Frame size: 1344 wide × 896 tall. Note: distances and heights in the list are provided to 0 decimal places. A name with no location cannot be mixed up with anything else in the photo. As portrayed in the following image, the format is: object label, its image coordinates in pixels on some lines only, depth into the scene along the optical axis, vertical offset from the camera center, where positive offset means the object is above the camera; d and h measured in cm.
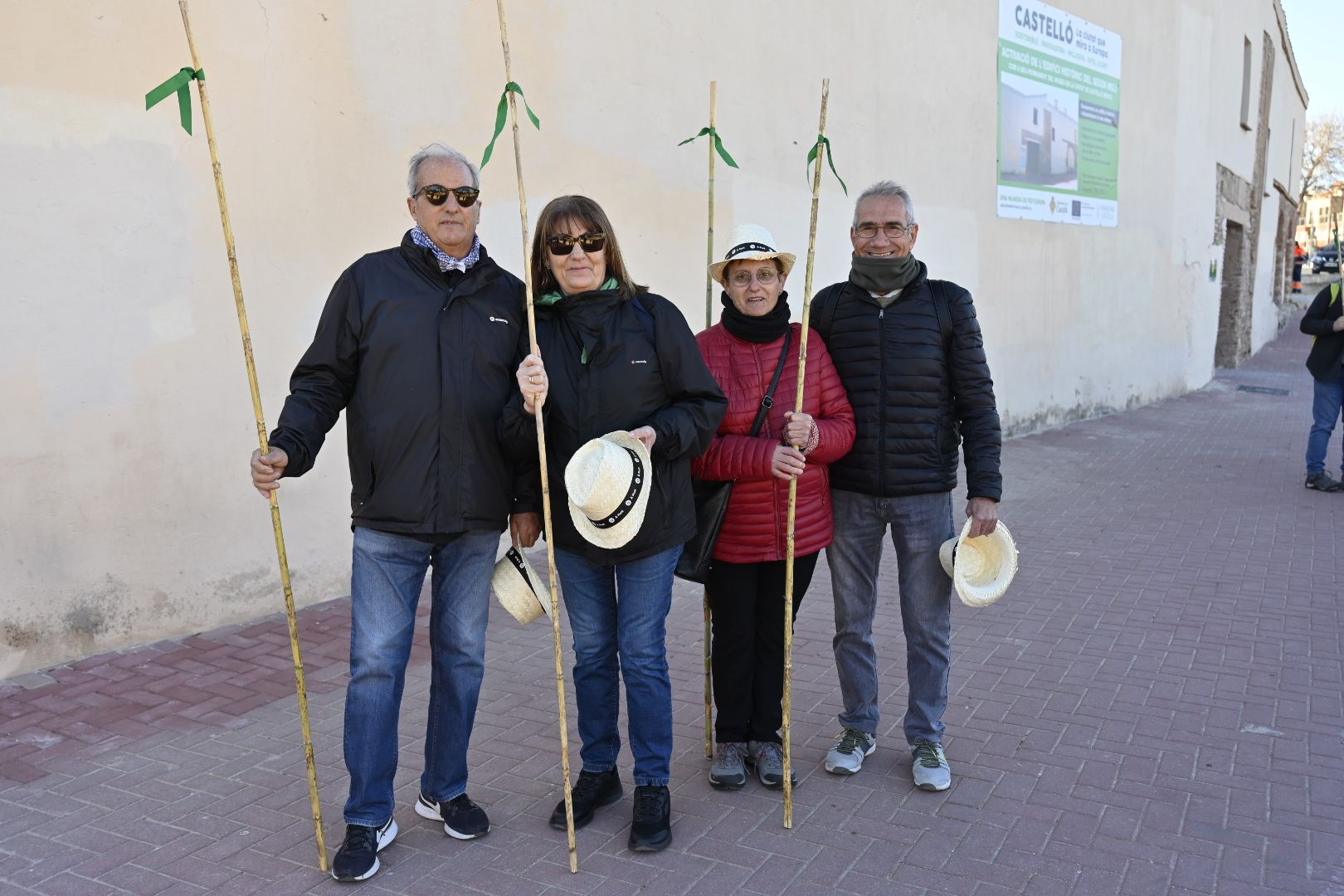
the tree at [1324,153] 5522 +206
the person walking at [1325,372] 935 -143
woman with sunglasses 336 -51
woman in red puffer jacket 363 -77
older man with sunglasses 322 -47
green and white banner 1227 +111
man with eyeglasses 374 -67
